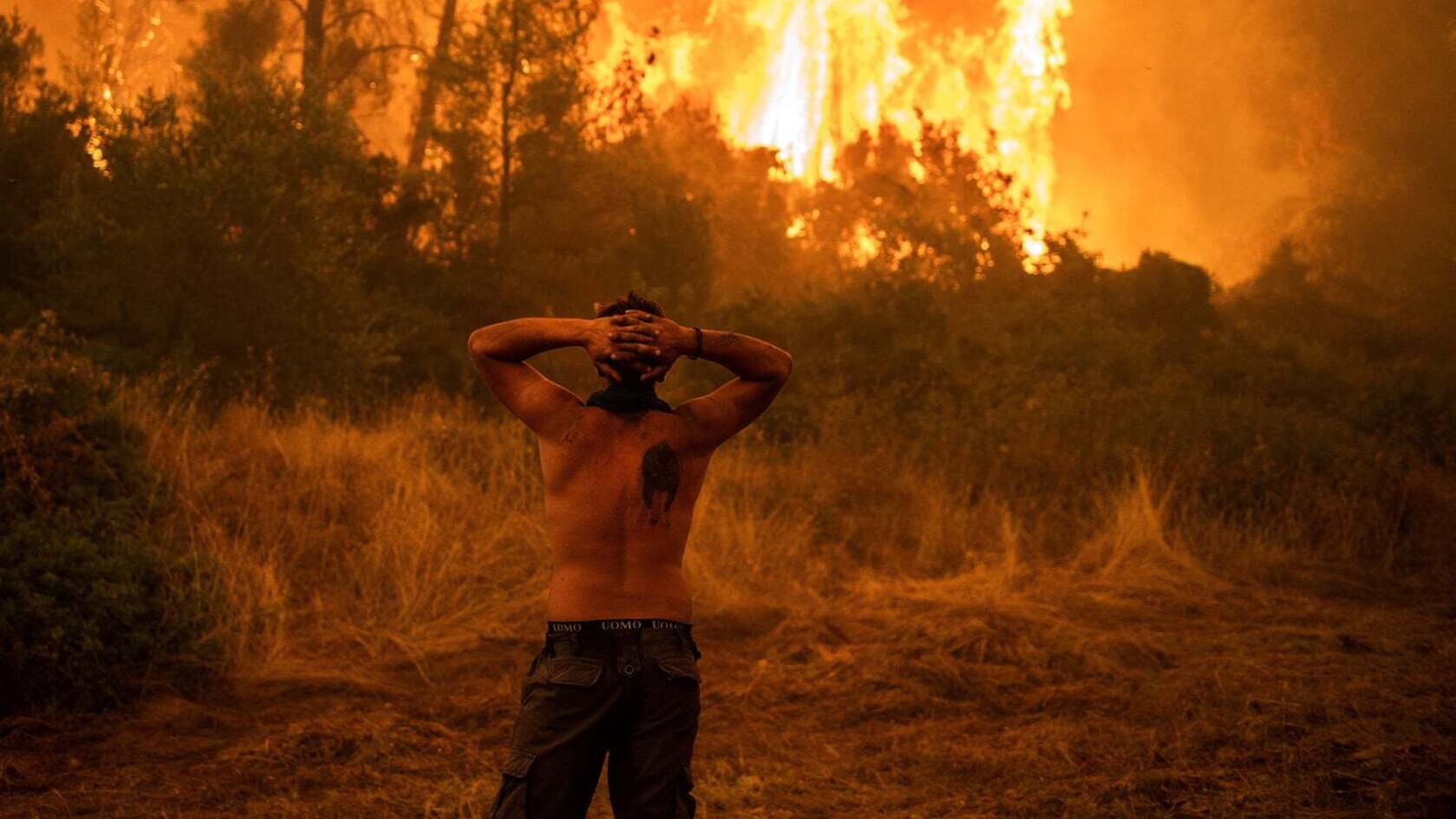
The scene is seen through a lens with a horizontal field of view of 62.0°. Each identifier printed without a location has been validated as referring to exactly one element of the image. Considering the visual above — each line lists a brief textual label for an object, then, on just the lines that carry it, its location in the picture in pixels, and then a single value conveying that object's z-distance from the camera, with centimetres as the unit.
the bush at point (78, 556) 652
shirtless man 319
